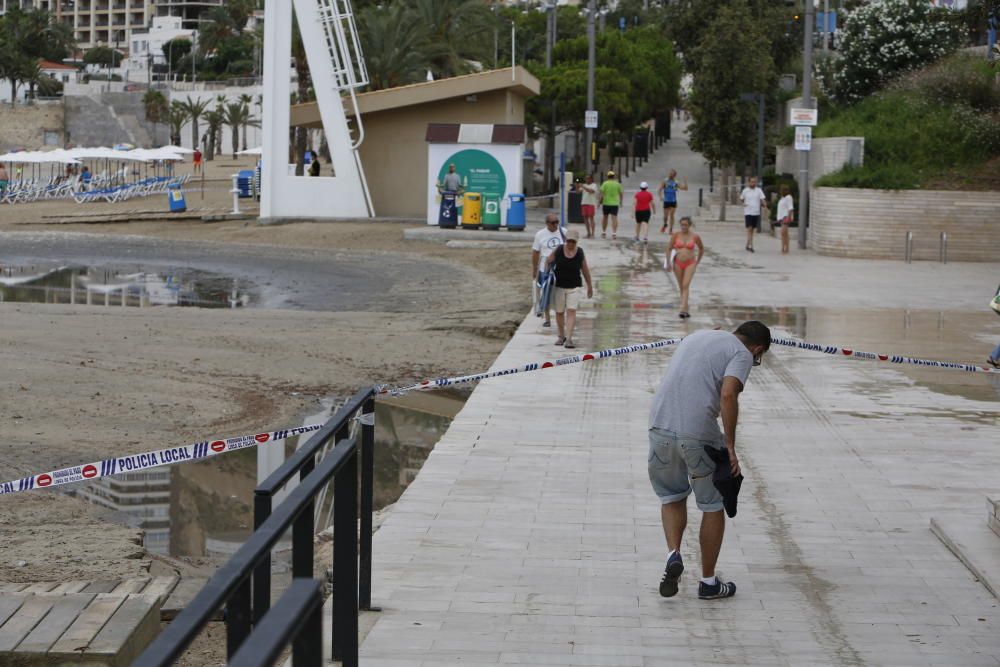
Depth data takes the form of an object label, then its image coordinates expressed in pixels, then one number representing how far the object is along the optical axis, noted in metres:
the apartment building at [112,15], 183.75
